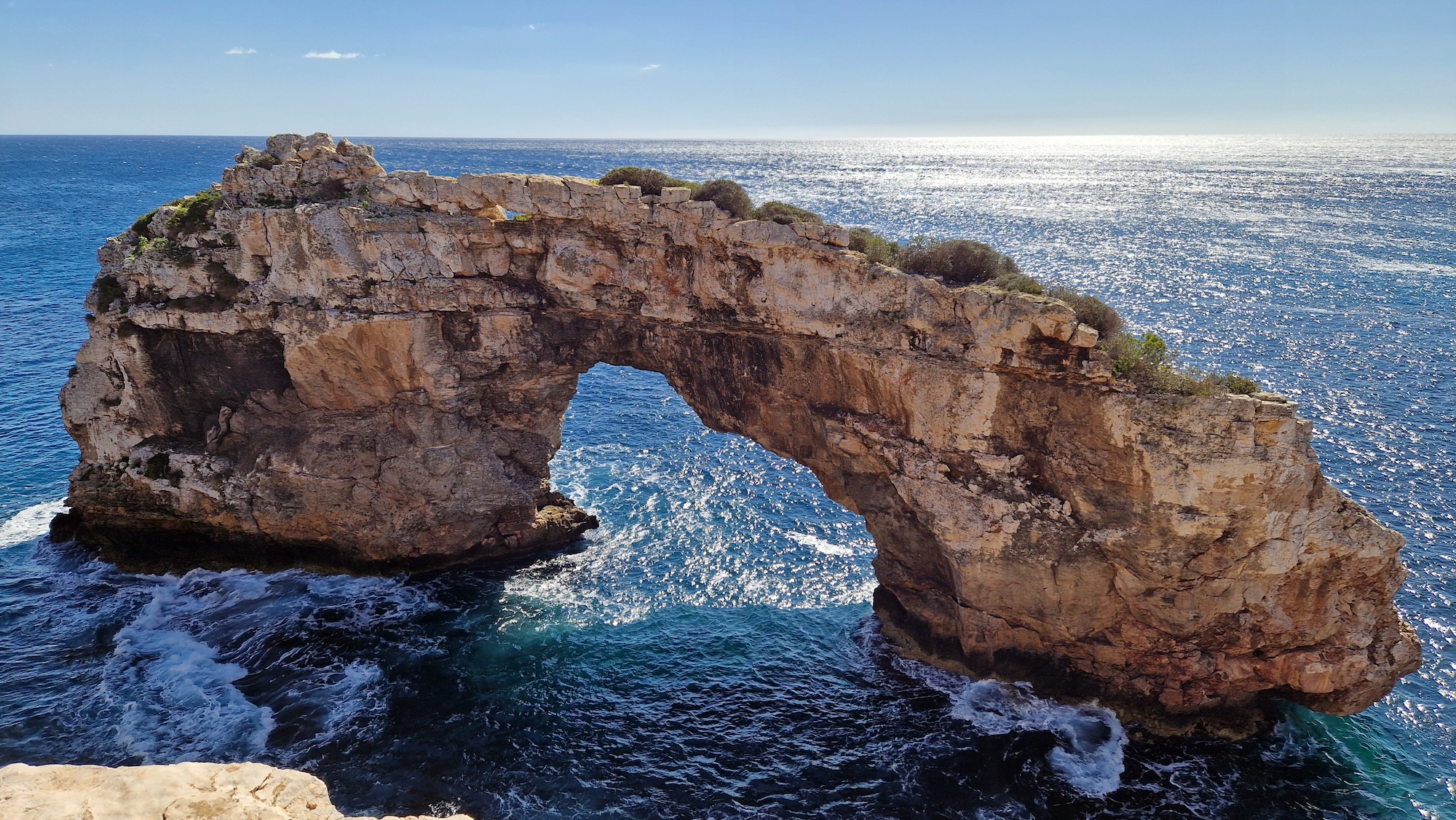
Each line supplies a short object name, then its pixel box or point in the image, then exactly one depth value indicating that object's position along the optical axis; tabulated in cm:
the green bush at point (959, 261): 2889
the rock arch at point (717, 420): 2652
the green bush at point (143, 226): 3588
